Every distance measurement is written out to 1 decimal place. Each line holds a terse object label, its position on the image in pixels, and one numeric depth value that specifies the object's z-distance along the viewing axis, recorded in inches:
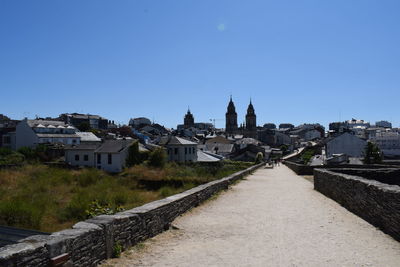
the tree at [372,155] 1848.9
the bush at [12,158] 1586.2
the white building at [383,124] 6535.4
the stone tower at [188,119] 5954.7
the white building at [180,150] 2145.7
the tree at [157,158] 1707.7
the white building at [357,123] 5728.3
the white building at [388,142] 3248.0
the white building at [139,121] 5675.2
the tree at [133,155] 1838.1
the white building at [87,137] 2485.6
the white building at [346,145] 2650.1
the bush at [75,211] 513.3
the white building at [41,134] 2298.2
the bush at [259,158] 2256.6
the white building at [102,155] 1813.5
